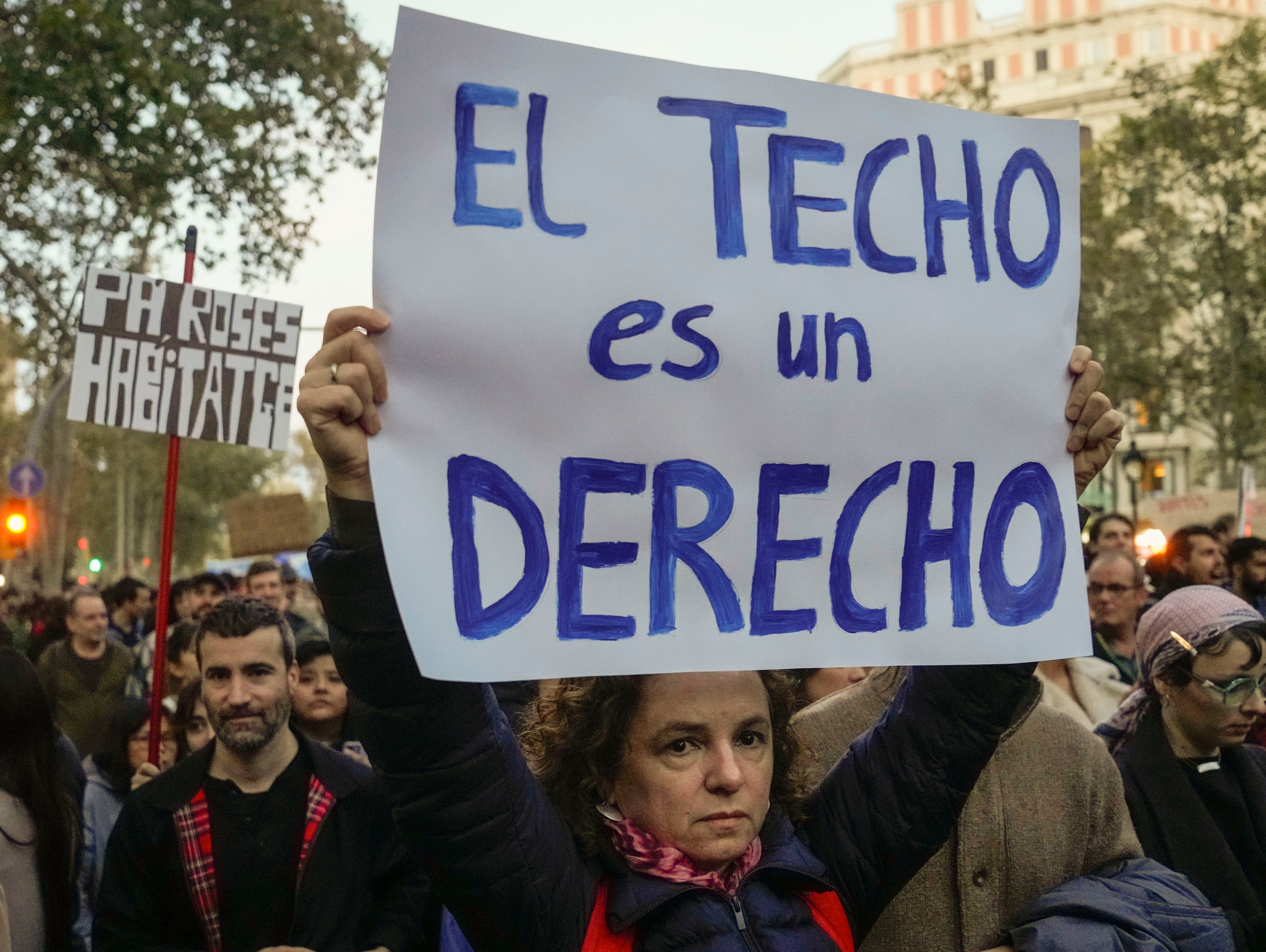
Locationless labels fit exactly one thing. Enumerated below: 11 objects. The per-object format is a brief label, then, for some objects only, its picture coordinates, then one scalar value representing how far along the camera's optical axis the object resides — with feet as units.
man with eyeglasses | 18.08
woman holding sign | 5.59
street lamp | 63.31
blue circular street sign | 48.93
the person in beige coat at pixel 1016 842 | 7.64
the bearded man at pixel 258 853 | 9.90
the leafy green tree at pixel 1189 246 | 84.53
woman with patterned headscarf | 9.81
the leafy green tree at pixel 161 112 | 36.81
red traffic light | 61.00
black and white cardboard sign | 15.48
